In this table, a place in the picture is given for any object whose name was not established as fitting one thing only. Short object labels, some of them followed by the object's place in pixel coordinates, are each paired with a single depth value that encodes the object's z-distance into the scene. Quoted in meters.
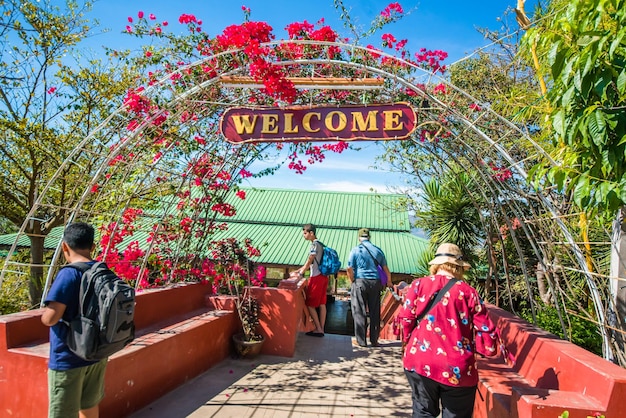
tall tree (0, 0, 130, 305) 8.26
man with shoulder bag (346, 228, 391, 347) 5.54
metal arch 3.52
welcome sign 4.26
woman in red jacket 2.48
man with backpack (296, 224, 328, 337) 5.79
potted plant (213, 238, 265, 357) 5.08
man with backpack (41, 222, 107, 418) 2.20
